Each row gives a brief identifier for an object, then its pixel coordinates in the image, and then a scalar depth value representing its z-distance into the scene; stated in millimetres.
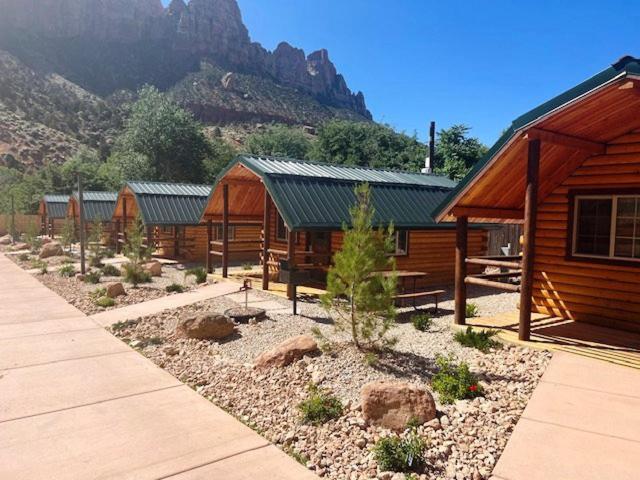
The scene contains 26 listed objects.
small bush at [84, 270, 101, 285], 14170
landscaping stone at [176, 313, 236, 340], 7926
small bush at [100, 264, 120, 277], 15924
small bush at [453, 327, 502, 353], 6885
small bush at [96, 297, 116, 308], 10812
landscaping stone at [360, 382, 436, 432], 4590
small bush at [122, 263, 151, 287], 13719
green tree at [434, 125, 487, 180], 30172
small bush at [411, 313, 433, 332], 8289
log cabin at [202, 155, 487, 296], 11469
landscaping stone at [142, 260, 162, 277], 15727
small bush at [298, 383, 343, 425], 4809
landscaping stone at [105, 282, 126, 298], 11637
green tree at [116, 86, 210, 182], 40188
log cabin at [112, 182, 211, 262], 19562
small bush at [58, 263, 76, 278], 16078
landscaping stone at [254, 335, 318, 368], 6375
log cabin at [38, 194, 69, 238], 34656
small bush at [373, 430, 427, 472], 3852
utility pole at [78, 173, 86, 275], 15058
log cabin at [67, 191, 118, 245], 29516
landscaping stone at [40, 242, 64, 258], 22594
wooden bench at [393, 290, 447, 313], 9302
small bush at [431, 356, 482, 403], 5133
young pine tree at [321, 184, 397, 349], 6273
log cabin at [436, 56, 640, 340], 6785
